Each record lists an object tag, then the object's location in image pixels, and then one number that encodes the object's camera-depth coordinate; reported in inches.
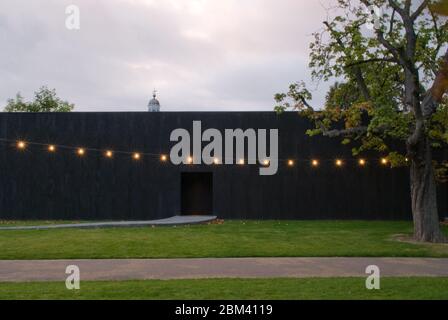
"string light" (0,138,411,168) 768.3
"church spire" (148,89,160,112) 1280.8
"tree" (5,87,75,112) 1903.3
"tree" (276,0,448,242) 501.4
